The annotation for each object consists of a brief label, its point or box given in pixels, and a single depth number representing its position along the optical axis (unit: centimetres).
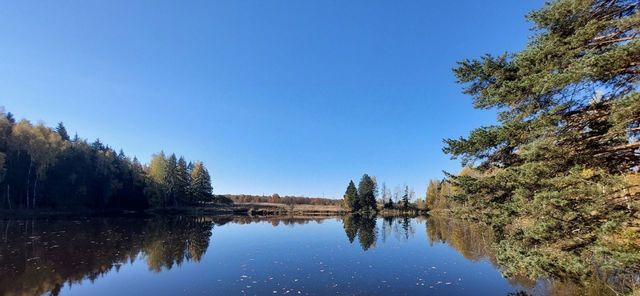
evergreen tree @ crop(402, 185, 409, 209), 11032
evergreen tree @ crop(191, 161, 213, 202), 8444
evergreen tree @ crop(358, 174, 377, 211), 9569
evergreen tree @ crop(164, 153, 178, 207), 7650
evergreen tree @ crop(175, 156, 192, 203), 7938
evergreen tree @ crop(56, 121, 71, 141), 7188
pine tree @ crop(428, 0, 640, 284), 756
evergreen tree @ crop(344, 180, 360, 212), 9369
